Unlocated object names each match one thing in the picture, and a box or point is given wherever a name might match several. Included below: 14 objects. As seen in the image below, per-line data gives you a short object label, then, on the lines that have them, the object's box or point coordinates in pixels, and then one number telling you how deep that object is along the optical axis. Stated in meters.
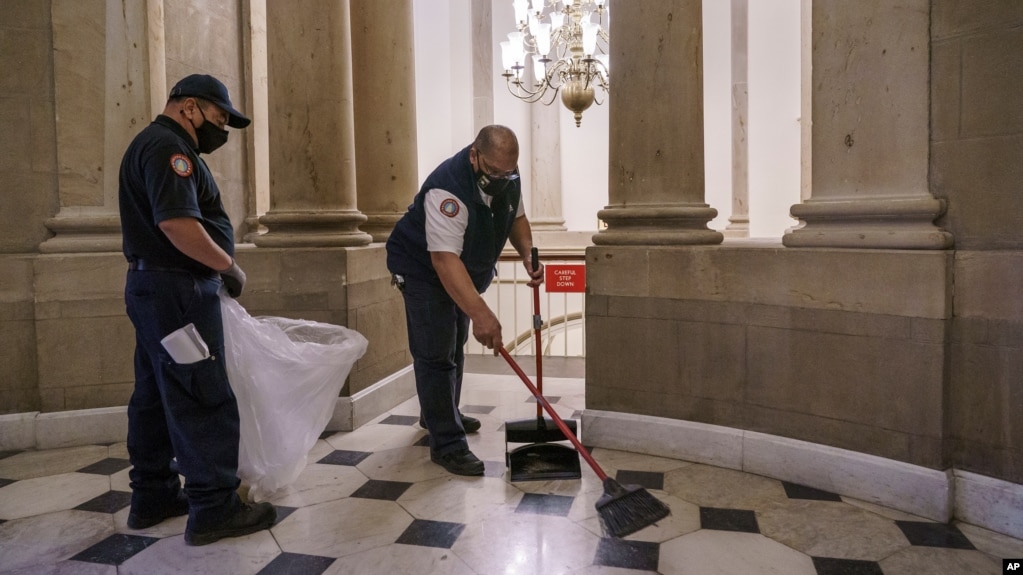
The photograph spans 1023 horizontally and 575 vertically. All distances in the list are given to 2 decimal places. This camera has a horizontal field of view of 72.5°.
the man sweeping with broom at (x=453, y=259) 3.10
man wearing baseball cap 2.51
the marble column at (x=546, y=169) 11.85
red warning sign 5.89
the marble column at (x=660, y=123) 3.71
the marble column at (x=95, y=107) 3.97
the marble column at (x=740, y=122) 10.06
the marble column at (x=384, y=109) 4.99
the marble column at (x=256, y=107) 5.50
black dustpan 3.33
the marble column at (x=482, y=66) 11.55
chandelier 6.95
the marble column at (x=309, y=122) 4.22
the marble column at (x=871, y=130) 2.96
